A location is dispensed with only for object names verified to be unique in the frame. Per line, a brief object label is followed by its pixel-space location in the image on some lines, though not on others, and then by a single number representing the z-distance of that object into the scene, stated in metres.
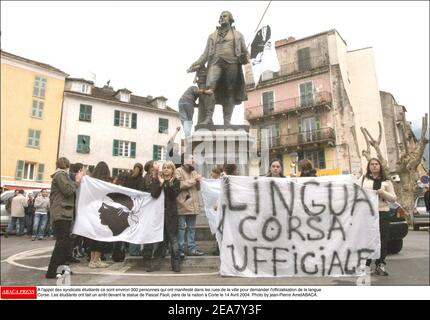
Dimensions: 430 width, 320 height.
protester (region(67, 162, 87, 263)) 6.27
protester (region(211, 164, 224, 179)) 7.16
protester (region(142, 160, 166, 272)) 5.80
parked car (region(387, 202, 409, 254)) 7.89
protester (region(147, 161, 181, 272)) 5.72
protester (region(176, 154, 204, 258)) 6.11
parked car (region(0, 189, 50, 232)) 15.35
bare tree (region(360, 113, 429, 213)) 25.16
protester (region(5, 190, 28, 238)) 14.79
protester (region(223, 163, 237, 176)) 6.56
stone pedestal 8.37
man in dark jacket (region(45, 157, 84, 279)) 5.52
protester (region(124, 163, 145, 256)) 6.45
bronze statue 8.96
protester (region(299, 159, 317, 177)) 6.21
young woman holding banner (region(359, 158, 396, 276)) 5.59
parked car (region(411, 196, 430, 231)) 18.77
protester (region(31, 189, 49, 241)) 13.52
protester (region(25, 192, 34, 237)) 15.38
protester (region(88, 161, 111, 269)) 5.96
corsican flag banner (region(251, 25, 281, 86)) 14.27
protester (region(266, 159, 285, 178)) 5.89
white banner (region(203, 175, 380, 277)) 4.64
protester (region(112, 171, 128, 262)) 6.37
